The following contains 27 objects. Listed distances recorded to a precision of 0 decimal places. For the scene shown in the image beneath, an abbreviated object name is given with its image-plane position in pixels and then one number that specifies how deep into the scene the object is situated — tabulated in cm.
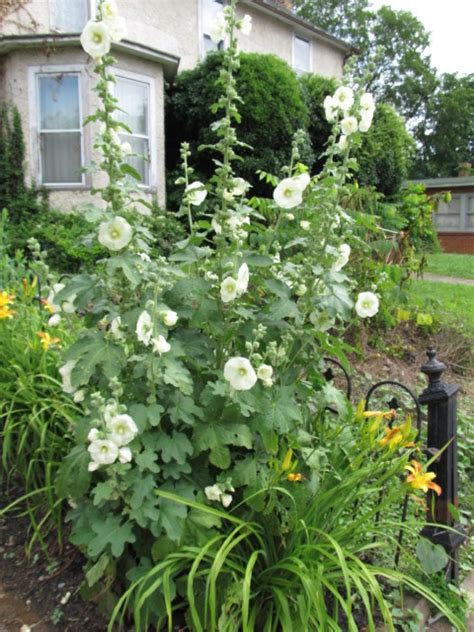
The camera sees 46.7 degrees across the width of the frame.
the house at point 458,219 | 2066
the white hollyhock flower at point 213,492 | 165
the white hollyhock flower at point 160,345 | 150
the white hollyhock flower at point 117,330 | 164
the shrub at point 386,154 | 1240
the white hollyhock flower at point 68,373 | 170
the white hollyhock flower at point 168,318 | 153
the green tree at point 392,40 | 3419
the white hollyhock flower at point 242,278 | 163
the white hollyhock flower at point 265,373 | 162
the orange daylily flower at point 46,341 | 236
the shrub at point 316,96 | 1171
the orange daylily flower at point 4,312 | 260
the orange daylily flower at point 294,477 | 180
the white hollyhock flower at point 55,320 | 182
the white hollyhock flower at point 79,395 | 167
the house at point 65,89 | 935
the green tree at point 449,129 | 3378
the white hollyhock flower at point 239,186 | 180
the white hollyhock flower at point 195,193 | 191
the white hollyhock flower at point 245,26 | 180
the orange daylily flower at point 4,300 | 261
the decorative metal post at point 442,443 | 199
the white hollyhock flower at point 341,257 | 192
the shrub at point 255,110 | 1015
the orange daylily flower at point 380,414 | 209
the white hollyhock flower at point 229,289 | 164
